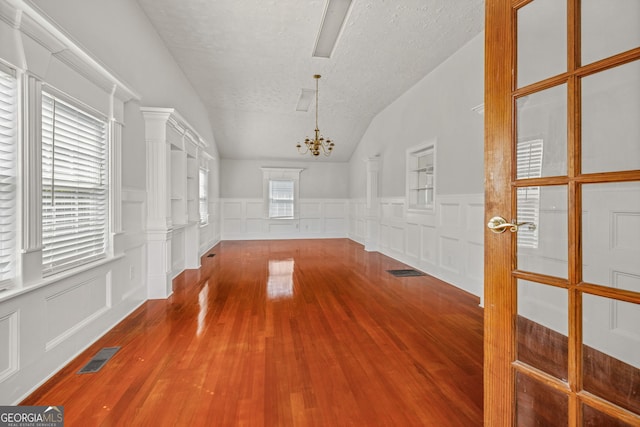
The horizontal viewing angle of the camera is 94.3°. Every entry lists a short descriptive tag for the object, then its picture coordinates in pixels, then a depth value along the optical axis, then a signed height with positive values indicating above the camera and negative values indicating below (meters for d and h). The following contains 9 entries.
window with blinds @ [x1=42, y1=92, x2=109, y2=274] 1.96 +0.19
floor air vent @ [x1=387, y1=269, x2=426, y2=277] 4.68 -0.99
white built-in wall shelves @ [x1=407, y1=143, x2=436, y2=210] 5.01 +0.59
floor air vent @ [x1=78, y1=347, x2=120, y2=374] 1.99 -1.06
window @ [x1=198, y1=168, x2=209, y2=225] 6.23 +0.31
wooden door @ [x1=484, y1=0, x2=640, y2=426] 0.89 +0.00
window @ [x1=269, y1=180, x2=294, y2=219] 9.27 +0.40
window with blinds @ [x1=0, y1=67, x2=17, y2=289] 1.61 +0.20
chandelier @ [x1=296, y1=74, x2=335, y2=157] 5.04 +1.81
